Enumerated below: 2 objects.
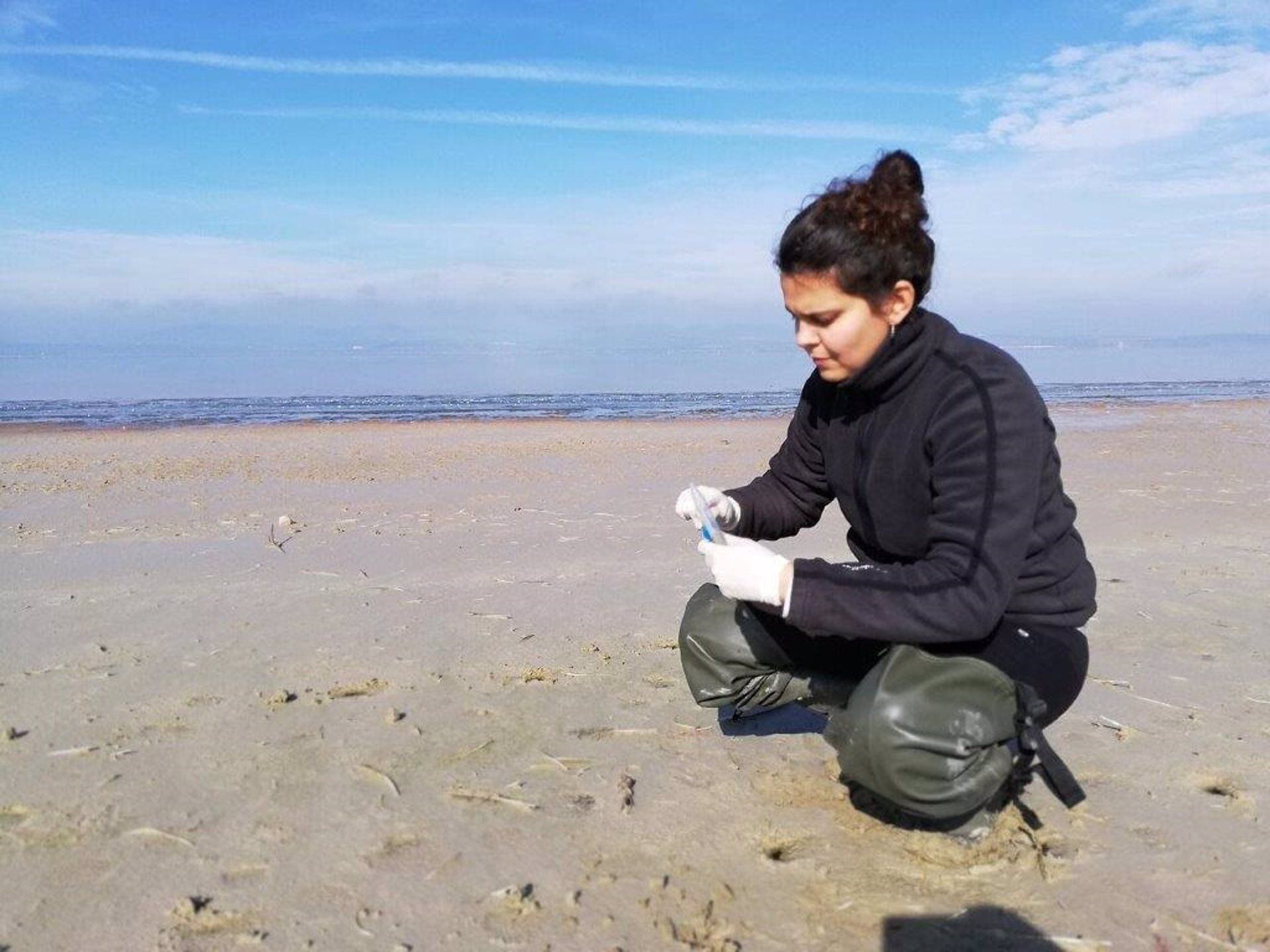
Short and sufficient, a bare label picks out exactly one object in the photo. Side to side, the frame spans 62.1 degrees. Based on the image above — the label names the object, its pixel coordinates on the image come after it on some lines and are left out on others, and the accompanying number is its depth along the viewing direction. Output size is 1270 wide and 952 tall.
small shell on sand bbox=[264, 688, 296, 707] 3.37
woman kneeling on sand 2.27
